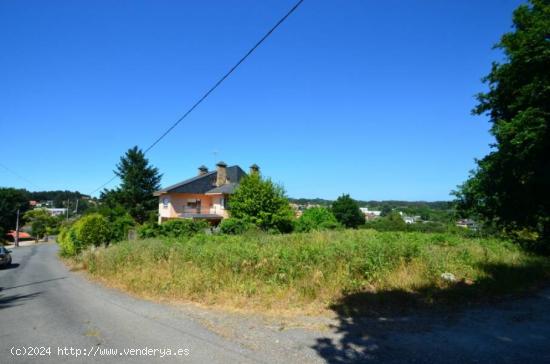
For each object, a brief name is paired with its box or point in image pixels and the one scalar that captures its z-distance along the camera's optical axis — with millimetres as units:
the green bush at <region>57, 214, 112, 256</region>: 19750
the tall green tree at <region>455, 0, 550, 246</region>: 12164
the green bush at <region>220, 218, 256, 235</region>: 22391
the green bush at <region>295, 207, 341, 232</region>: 28275
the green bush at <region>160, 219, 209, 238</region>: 20923
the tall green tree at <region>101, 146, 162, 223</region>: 41469
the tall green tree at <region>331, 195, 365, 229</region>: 45406
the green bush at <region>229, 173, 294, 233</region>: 24641
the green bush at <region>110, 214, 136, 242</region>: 21828
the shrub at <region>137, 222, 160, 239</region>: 20766
